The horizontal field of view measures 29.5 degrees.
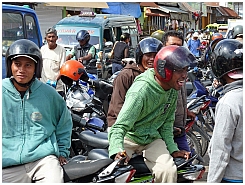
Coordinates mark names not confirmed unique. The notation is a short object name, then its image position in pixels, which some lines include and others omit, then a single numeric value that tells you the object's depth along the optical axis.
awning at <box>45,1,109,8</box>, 16.60
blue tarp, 20.56
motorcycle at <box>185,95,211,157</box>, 5.94
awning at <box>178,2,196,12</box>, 32.98
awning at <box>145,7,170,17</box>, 25.21
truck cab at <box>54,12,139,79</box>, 11.73
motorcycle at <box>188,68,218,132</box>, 6.69
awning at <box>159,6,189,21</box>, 27.80
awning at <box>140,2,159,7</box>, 24.01
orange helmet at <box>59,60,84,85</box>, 5.95
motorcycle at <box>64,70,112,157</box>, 5.88
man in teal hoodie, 3.07
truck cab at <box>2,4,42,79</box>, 8.04
